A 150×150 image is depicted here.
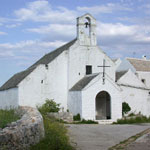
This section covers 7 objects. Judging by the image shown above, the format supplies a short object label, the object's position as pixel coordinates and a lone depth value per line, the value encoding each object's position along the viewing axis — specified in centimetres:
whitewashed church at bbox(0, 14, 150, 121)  2577
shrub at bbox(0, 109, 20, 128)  1211
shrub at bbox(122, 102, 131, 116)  2842
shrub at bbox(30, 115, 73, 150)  1038
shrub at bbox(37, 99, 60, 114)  2495
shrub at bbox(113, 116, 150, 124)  2506
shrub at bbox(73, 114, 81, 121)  2497
